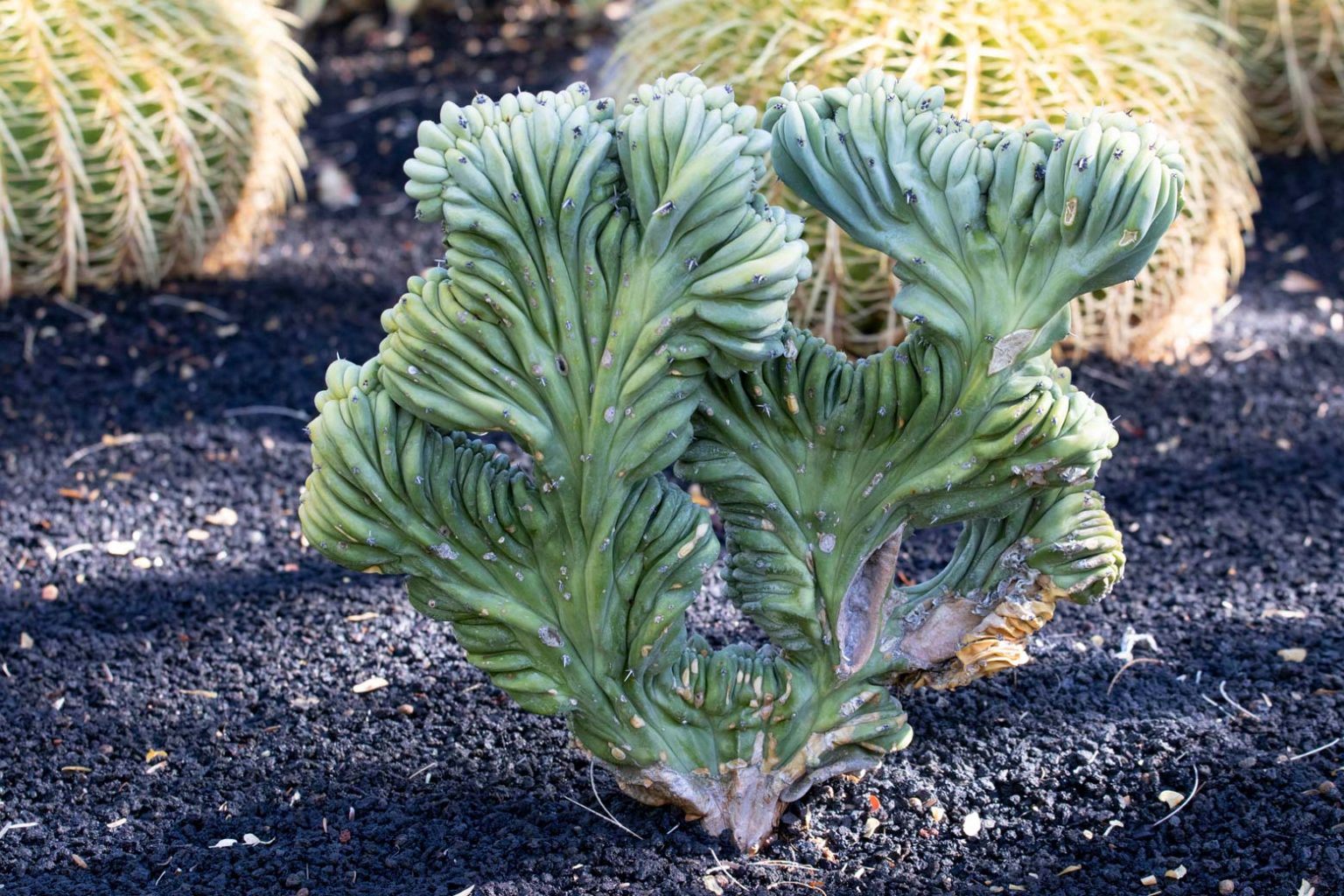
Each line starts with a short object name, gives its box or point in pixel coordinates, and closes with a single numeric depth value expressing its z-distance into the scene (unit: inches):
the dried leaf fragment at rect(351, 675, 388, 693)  103.4
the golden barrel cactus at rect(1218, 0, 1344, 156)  193.6
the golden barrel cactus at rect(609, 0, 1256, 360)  128.6
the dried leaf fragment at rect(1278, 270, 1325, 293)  169.5
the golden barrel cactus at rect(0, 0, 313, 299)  146.5
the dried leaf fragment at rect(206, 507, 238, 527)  125.9
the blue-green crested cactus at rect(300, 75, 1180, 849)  68.9
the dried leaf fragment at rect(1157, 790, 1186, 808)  89.7
